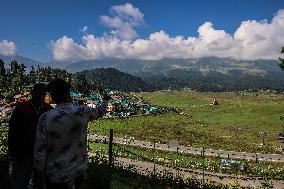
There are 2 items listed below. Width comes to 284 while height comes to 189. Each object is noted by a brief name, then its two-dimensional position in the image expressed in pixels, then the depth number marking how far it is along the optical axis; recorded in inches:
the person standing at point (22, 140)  151.4
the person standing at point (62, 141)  118.4
